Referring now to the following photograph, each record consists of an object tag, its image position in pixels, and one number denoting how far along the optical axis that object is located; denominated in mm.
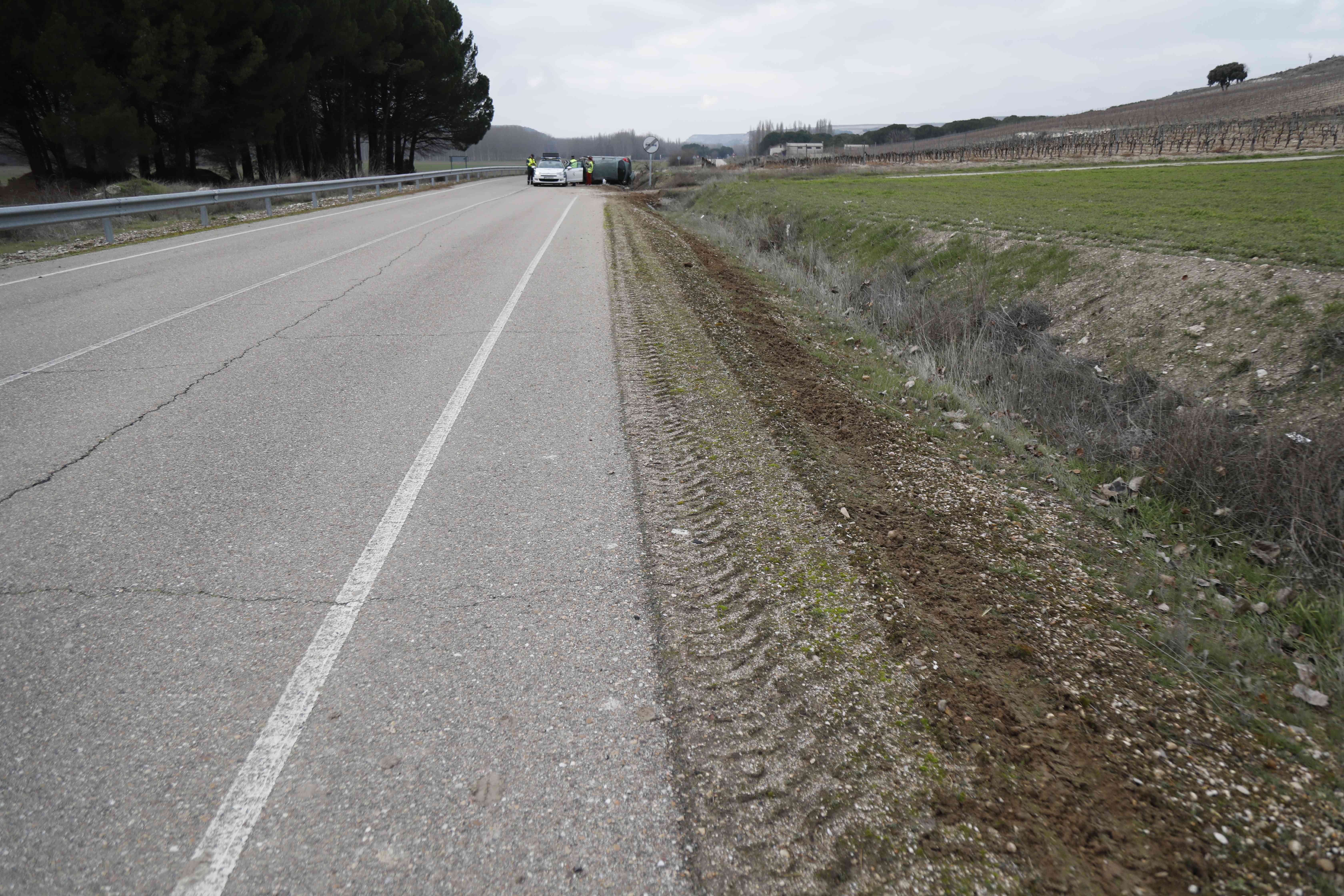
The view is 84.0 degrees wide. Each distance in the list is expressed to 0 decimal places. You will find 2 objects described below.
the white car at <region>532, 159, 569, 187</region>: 41531
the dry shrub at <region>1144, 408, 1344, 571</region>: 4293
